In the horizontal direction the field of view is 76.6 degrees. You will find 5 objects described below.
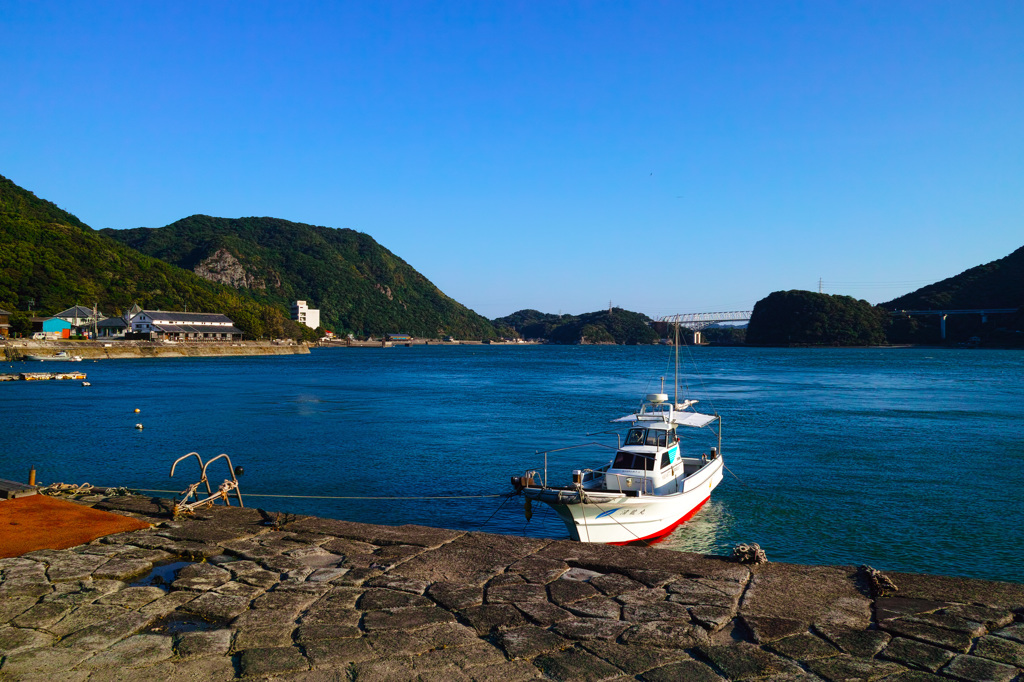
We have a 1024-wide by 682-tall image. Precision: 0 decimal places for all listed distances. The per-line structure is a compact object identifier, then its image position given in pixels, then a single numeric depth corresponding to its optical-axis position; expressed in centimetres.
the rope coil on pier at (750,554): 742
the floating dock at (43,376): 5803
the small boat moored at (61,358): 8269
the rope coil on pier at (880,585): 649
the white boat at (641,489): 1362
